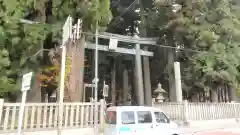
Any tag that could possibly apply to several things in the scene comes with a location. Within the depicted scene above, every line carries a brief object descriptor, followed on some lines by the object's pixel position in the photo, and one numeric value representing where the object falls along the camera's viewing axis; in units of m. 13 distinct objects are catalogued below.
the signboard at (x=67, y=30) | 6.94
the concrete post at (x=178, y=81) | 12.28
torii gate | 13.08
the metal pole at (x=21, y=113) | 4.93
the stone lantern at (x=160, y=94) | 13.33
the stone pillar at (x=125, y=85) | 19.79
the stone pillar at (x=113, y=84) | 19.04
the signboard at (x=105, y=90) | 12.42
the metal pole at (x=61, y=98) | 7.09
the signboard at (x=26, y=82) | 4.97
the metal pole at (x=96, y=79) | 8.23
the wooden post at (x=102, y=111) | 8.32
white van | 6.99
